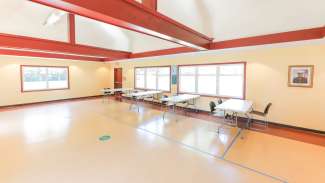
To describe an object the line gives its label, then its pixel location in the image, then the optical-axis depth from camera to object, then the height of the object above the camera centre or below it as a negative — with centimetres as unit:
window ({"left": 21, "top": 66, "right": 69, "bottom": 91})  739 +30
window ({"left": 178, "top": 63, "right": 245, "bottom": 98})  534 +20
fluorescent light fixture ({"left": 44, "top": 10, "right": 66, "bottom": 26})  416 +192
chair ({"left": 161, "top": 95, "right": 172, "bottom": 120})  596 -106
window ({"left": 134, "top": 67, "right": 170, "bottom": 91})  760 +33
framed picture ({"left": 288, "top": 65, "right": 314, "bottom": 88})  405 +25
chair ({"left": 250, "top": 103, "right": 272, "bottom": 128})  417 -101
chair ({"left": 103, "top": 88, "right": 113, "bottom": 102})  969 -67
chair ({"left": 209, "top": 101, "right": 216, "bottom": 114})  454 -62
